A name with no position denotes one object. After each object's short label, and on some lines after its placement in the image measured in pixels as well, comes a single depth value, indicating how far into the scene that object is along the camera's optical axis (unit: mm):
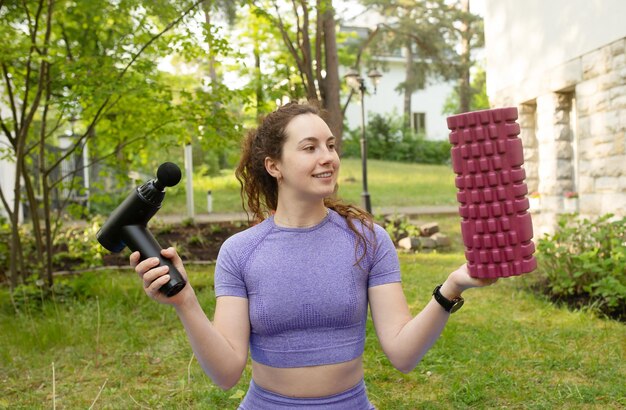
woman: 2010
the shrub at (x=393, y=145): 28062
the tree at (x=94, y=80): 5746
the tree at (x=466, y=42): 25009
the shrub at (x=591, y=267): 5371
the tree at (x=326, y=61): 9061
